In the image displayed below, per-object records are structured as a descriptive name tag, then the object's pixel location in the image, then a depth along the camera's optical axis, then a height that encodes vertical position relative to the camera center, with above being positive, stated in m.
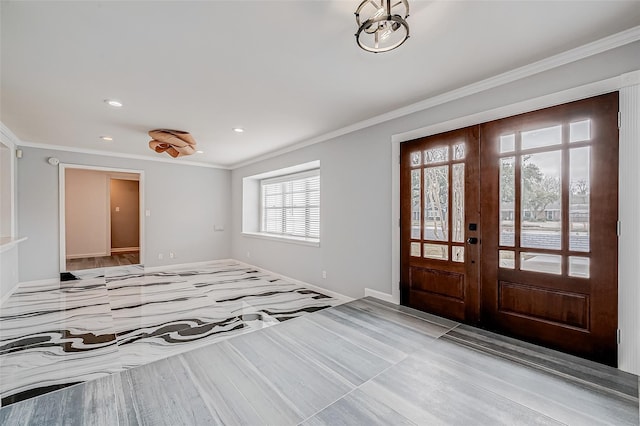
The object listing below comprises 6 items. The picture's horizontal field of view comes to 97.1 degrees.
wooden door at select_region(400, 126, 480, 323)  2.83 -0.16
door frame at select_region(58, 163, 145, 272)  5.23 +0.13
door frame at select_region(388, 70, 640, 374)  1.96 -0.04
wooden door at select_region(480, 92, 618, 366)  2.10 -0.14
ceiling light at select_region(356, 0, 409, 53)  1.58 +1.15
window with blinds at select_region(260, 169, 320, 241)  5.44 +0.11
